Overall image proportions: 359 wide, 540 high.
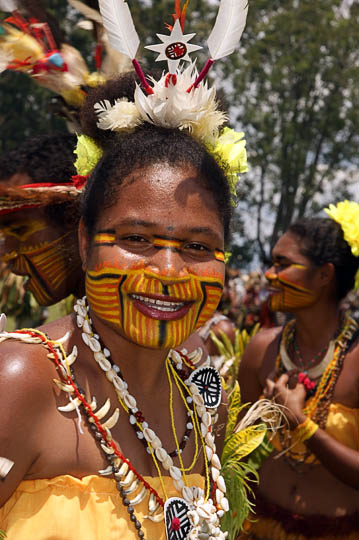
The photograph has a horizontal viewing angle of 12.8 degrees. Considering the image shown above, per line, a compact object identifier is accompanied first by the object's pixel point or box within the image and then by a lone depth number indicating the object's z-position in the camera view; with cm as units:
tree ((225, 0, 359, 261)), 941
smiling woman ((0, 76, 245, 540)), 144
